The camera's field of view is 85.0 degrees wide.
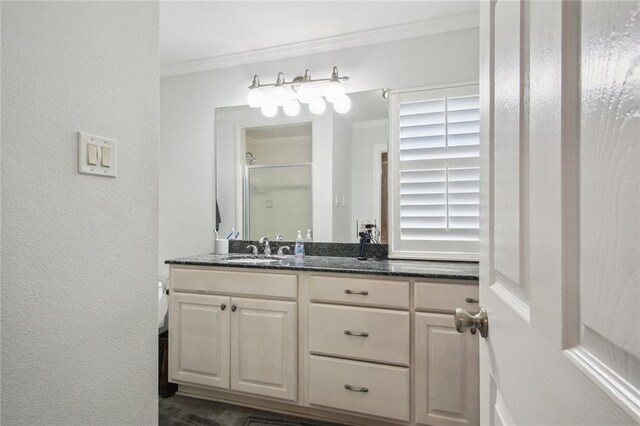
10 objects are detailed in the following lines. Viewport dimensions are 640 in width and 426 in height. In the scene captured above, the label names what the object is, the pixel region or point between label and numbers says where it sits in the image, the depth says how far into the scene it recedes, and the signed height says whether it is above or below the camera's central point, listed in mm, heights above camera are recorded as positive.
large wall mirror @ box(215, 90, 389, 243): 2461 +312
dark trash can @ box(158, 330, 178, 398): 2320 -1081
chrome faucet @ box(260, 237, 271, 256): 2648 -248
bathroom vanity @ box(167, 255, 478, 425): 1757 -703
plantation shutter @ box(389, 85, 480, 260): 2203 +255
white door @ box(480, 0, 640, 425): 274 +0
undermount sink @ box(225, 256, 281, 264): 2278 -332
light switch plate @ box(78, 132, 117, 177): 885 +151
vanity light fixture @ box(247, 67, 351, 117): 2490 +872
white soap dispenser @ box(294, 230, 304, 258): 2486 -264
